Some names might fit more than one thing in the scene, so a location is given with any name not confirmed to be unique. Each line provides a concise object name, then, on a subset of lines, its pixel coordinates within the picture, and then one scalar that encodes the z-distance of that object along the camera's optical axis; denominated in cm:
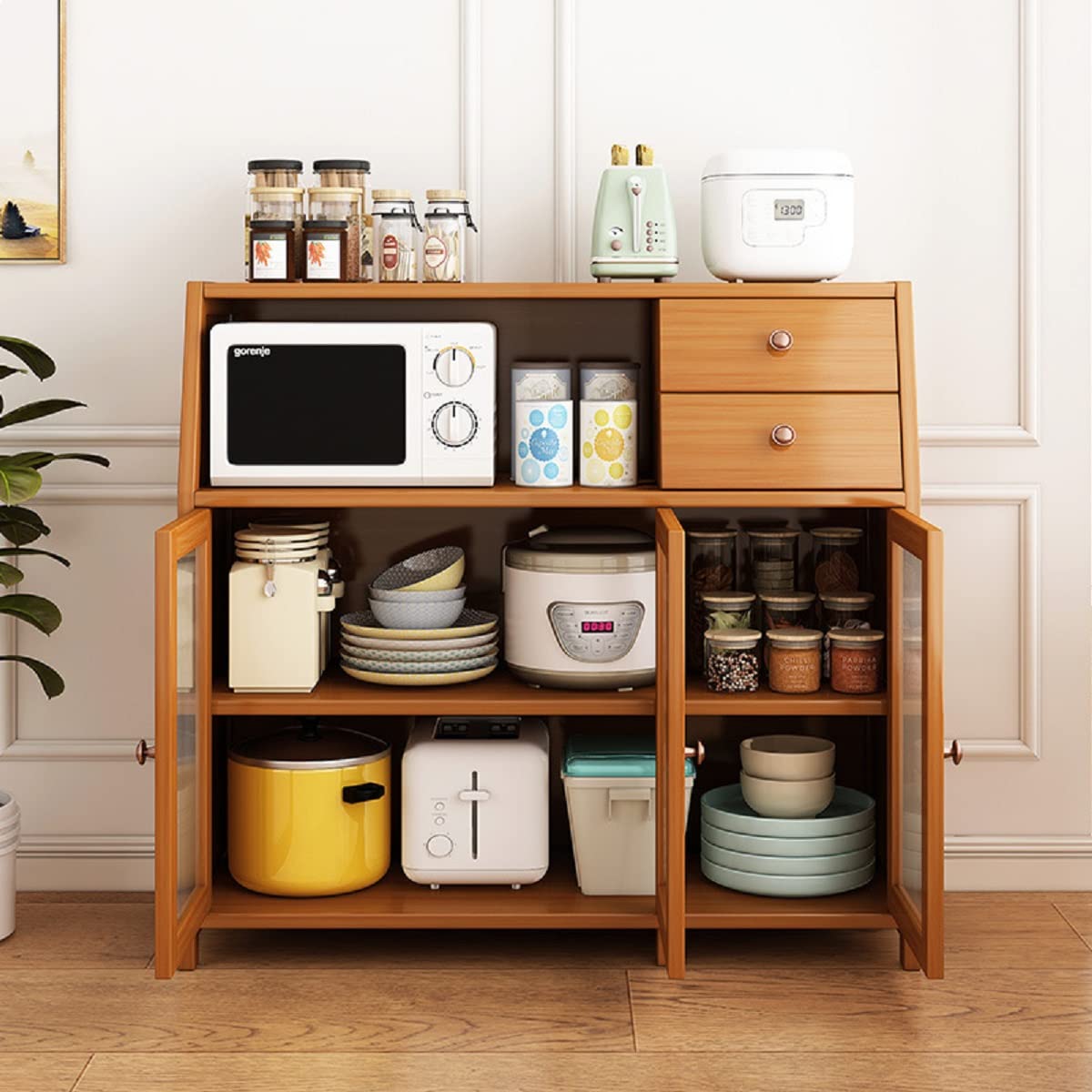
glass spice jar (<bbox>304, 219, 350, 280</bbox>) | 256
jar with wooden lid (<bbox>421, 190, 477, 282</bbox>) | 261
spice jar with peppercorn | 263
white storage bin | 265
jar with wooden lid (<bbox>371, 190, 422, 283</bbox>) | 262
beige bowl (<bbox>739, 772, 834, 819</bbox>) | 268
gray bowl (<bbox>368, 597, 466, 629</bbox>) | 267
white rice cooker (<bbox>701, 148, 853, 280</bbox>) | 256
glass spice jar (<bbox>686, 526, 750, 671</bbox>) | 282
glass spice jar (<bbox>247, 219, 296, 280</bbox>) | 256
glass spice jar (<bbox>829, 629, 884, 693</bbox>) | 260
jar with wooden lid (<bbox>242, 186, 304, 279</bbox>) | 259
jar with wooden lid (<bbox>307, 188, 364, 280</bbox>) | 259
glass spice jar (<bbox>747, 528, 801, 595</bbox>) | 281
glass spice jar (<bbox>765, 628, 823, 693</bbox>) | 260
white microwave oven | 255
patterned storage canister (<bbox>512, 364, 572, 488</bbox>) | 259
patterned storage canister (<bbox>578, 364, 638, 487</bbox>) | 259
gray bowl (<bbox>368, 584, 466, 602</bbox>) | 267
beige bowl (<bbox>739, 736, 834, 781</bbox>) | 268
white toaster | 265
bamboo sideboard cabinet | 245
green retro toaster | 261
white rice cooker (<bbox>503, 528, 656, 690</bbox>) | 261
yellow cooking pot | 262
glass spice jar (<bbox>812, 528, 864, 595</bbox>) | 282
